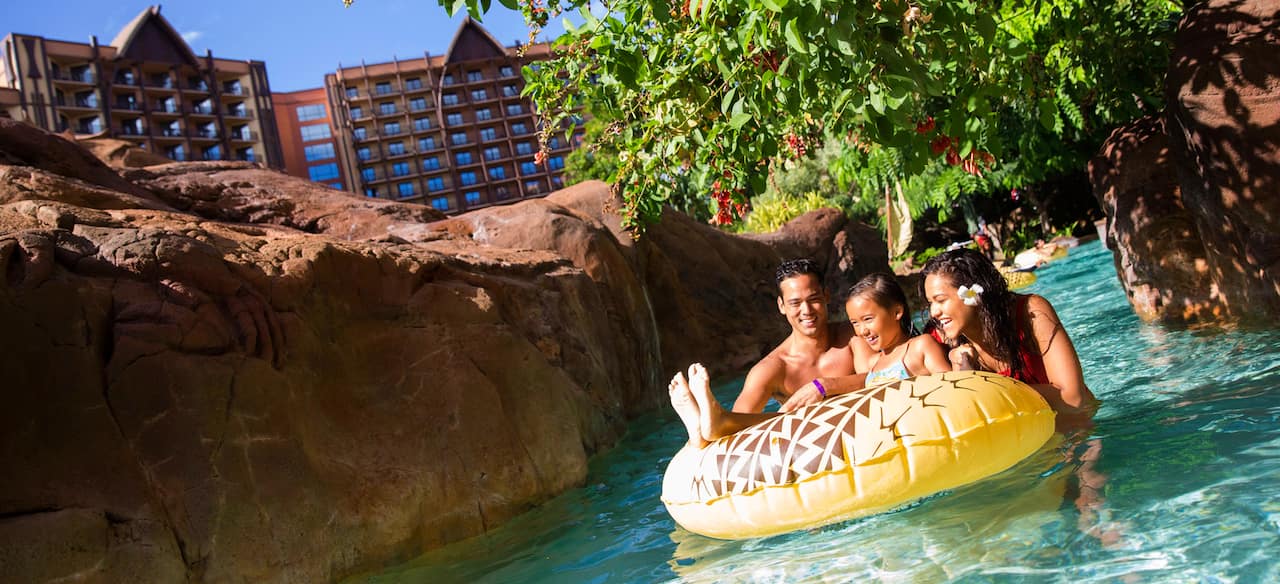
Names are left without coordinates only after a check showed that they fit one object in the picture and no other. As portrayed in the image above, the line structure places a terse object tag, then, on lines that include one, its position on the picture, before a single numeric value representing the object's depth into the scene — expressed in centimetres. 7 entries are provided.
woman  444
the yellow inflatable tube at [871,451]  370
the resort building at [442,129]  6769
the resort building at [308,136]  6900
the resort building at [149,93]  5006
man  531
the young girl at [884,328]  471
